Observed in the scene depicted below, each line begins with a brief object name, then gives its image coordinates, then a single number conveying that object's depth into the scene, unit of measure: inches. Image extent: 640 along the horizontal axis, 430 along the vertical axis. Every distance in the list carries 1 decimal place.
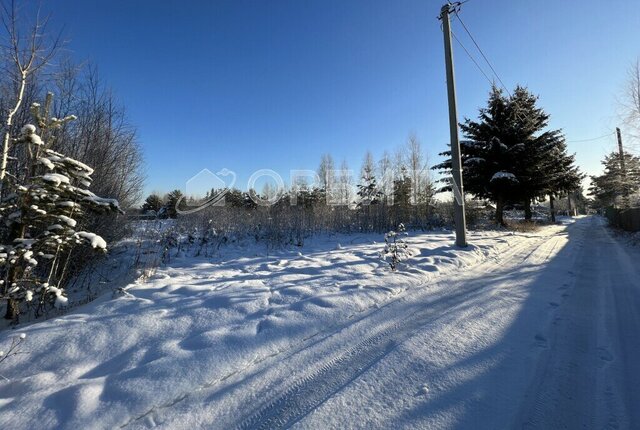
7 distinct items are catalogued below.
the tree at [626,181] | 582.6
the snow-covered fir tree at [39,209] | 119.6
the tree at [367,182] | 1095.8
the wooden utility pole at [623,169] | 612.9
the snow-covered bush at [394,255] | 217.6
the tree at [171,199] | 1116.4
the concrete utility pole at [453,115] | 313.1
